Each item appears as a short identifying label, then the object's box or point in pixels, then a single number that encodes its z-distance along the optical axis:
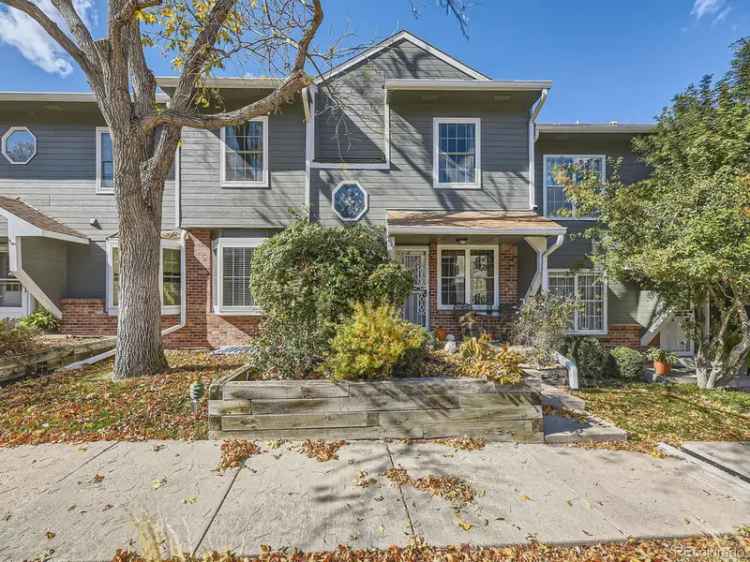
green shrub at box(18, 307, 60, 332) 8.57
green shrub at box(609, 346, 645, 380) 7.61
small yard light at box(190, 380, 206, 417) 4.04
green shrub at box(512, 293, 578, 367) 6.33
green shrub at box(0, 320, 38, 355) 5.58
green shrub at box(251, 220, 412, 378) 4.20
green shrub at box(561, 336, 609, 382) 7.09
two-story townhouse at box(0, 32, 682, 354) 8.37
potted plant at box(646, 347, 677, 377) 8.24
